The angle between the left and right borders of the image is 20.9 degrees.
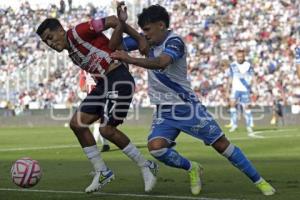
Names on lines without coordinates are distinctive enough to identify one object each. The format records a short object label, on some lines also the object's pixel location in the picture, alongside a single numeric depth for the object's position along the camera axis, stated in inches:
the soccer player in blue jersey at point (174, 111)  370.3
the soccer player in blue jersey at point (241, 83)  1034.7
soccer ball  394.3
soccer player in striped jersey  400.5
